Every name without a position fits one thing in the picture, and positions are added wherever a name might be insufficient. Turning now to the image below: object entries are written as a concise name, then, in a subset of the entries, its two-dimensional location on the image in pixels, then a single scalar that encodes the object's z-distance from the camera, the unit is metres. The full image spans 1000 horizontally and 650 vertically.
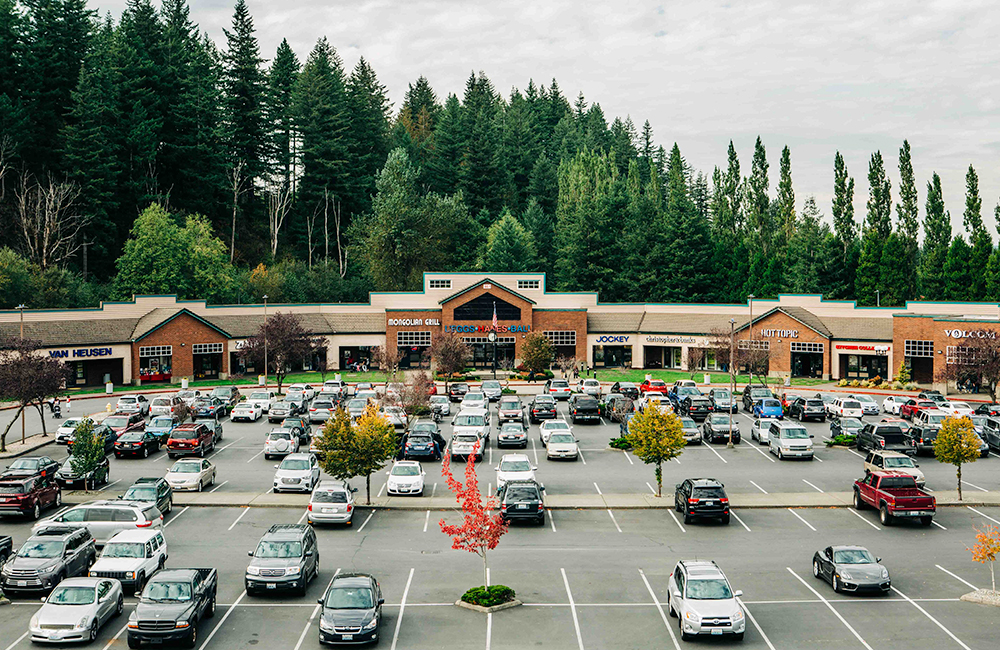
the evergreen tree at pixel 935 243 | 102.31
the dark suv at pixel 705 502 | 33.50
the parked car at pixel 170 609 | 21.23
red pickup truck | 33.03
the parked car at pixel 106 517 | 30.02
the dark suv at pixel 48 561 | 24.84
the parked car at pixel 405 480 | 38.25
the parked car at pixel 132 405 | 57.69
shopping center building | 77.75
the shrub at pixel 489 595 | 24.47
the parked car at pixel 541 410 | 57.12
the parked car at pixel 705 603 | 21.83
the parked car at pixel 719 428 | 50.41
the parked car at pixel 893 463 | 38.66
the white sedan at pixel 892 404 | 61.21
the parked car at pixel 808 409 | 58.94
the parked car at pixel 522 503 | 33.38
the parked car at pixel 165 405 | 55.10
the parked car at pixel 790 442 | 45.93
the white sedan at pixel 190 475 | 38.72
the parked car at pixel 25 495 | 33.56
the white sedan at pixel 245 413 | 58.72
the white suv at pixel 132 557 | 25.45
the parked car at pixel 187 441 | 46.28
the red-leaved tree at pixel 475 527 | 25.77
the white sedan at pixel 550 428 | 48.72
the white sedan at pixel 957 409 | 55.78
